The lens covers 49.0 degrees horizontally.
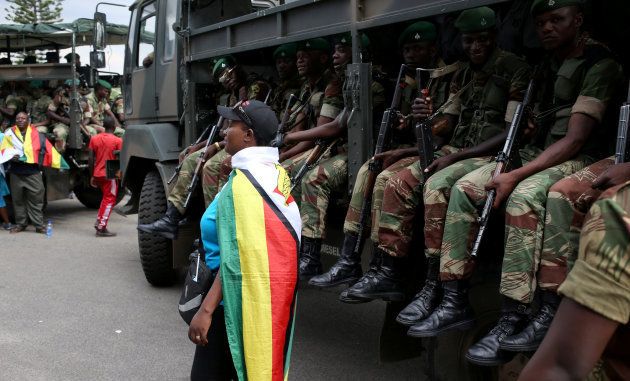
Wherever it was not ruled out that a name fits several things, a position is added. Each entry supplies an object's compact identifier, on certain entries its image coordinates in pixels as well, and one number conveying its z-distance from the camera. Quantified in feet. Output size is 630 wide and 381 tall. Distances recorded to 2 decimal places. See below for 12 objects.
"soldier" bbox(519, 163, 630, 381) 3.62
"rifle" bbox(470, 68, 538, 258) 8.92
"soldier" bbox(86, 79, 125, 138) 34.17
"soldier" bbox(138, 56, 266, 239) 17.15
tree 82.43
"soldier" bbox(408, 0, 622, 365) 8.36
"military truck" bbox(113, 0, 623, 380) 10.44
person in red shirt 28.99
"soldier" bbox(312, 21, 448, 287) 11.30
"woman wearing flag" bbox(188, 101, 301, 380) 7.75
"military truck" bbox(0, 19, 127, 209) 32.09
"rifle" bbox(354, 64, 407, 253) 11.68
